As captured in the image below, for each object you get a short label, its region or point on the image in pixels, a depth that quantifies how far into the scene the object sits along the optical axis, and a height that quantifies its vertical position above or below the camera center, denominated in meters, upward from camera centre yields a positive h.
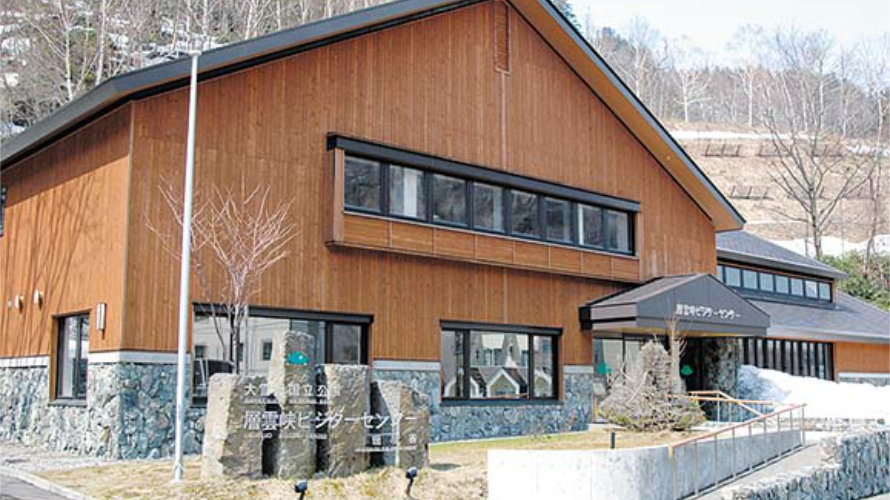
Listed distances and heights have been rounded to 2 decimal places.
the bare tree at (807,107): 60.09 +17.08
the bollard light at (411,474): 12.30 -1.64
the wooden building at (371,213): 15.55 +2.85
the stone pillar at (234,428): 12.13 -1.04
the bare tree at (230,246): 15.85 +1.81
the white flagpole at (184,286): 12.50 +0.88
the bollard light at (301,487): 11.05 -1.65
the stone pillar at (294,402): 12.57 -0.72
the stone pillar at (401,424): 13.61 -1.09
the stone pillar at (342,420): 13.00 -1.00
